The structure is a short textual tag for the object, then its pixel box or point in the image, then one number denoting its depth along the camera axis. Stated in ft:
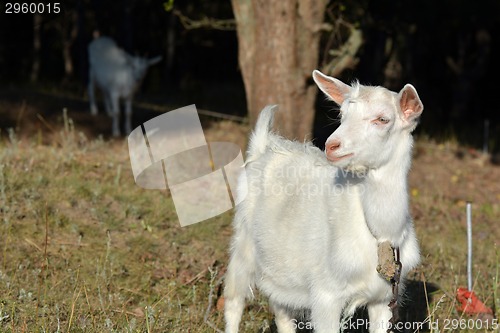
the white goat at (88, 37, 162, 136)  80.59
